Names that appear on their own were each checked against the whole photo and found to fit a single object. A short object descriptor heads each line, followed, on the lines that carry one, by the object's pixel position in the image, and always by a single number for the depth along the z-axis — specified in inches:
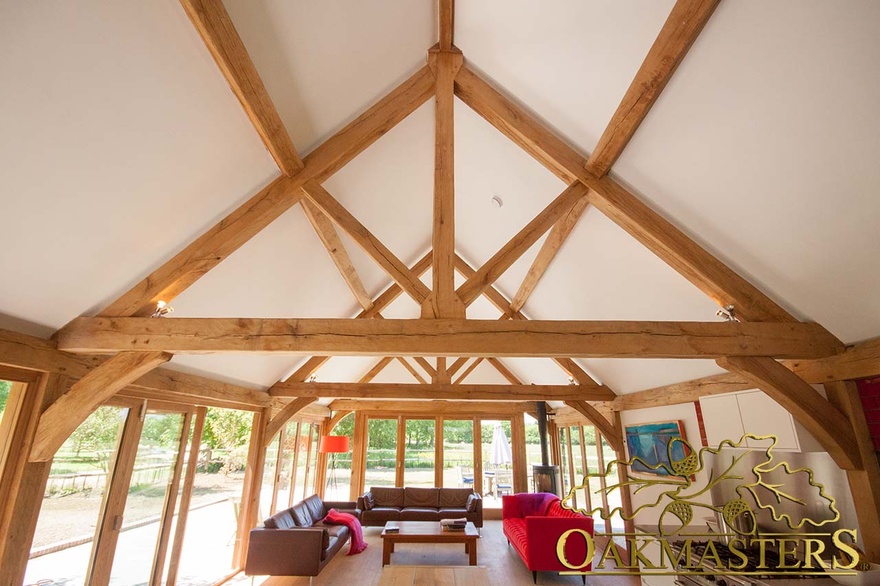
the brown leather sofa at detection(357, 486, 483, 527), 318.3
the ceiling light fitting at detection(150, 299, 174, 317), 124.3
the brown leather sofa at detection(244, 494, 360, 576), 200.1
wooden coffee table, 239.3
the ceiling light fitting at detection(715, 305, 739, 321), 127.4
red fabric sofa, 210.8
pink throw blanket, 264.8
